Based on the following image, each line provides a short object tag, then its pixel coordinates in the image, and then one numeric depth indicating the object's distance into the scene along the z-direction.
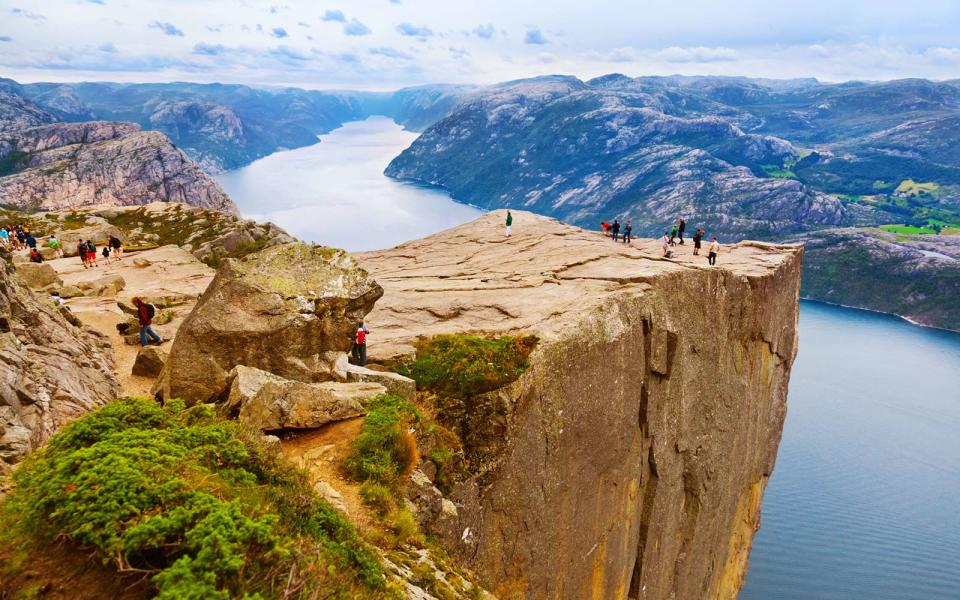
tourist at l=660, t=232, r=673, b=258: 30.76
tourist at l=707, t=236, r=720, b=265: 28.12
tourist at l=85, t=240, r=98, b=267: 40.75
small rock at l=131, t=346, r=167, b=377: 18.66
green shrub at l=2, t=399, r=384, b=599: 6.08
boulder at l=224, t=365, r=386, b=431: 12.42
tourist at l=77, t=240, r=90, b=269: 40.34
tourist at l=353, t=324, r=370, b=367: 16.89
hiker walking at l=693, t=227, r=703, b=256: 31.36
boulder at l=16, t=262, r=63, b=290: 29.45
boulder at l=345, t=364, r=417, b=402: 15.34
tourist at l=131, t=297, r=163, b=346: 20.30
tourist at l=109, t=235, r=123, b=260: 43.34
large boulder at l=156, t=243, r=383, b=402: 14.55
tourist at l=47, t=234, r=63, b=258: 47.50
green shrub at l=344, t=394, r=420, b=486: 11.95
